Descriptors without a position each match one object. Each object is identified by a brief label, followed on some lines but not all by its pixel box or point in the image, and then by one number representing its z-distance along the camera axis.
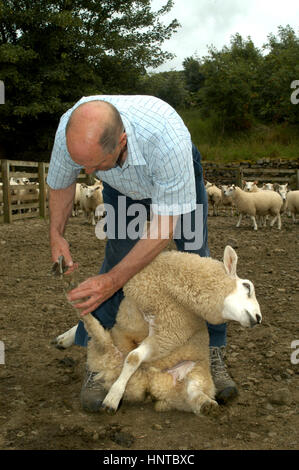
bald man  2.11
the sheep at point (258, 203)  11.22
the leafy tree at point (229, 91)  28.23
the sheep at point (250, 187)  13.78
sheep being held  2.38
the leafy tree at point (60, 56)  20.11
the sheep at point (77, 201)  13.86
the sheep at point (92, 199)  11.78
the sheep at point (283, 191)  13.53
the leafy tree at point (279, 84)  27.28
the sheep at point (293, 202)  11.91
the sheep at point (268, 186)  14.98
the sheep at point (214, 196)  14.57
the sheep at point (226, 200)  14.76
